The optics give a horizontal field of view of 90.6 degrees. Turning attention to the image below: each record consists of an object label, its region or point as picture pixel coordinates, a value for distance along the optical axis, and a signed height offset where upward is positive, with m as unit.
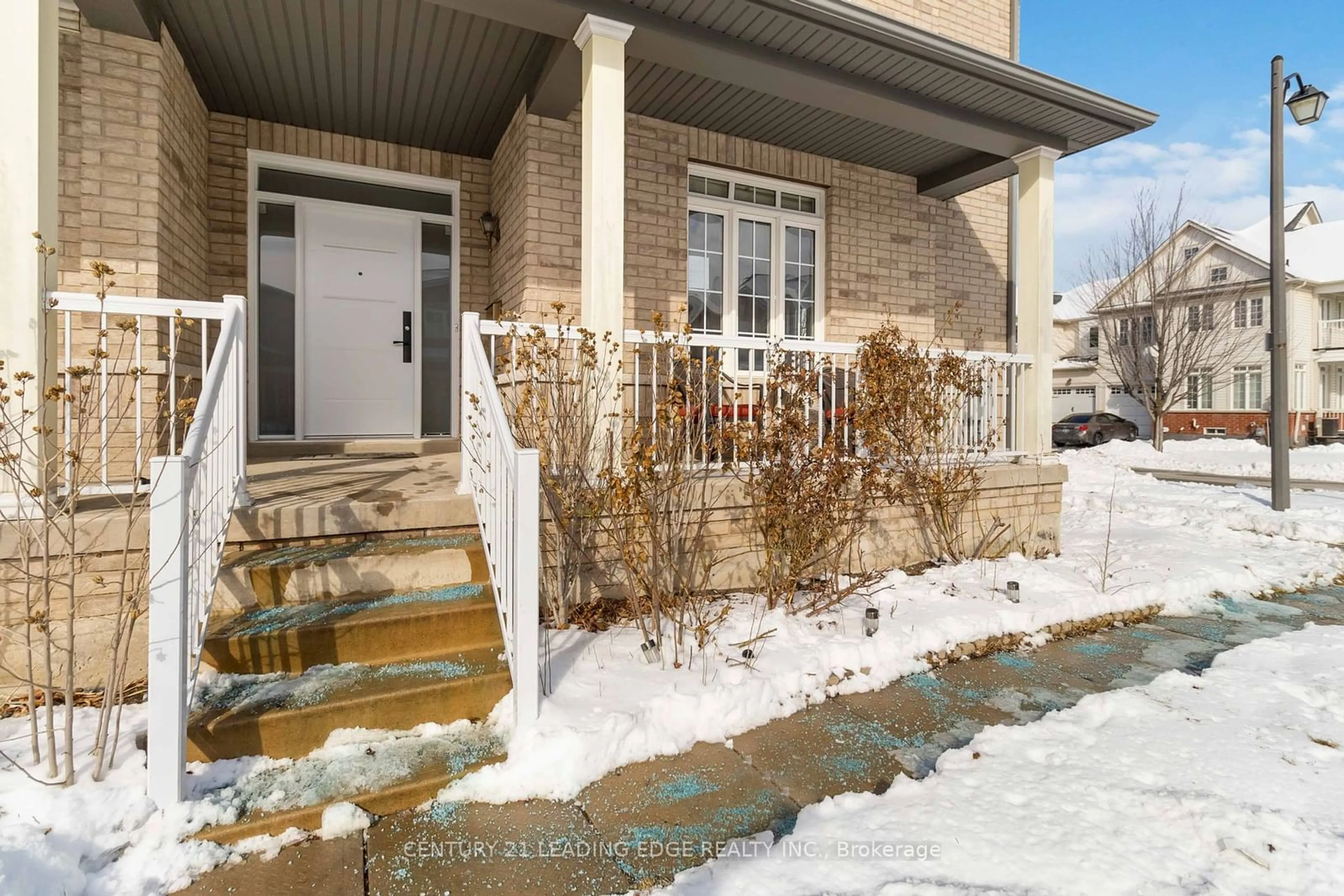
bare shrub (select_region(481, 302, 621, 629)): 3.23 -0.03
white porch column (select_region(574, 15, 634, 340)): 3.79 +1.58
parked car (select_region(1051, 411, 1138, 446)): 21.19 +0.58
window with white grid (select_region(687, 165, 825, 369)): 6.18 +1.83
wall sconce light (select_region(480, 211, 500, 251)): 5.82 +1.92
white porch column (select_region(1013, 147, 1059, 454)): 5.34 +1.26
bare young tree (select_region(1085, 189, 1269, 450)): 15.20 +3.24
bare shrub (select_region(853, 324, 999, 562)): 4.22 +0.11
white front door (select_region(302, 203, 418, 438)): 5.62 +1.07
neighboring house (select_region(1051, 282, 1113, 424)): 26.75 +3.53
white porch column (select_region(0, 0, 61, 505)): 2.70 +1.08
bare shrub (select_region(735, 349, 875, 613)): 3.56 -0.22
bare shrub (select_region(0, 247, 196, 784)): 1.92 -0.34
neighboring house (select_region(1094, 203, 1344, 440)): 21.92 +3.65
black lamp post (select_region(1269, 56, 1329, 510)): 6.99 +1.87
